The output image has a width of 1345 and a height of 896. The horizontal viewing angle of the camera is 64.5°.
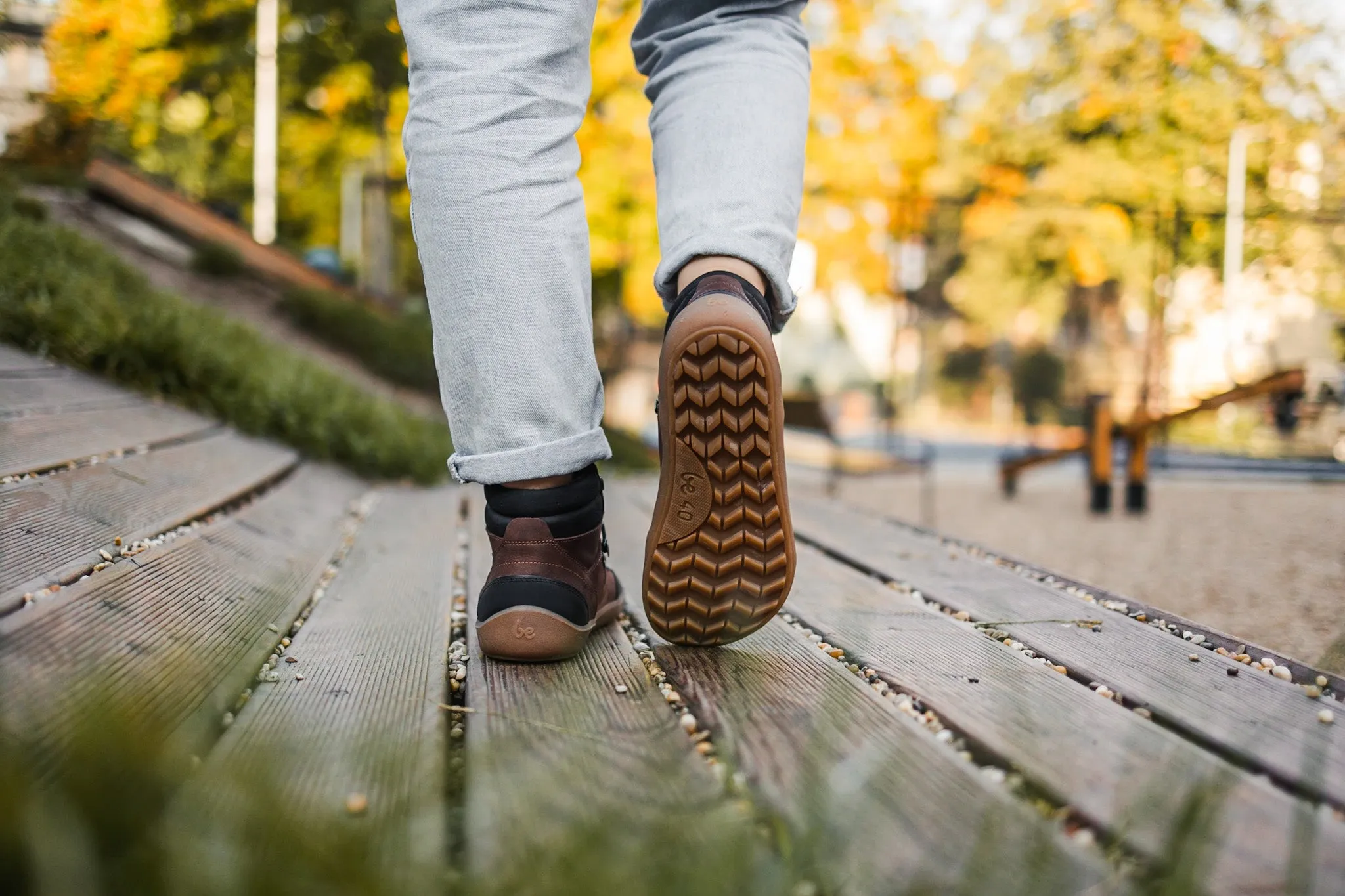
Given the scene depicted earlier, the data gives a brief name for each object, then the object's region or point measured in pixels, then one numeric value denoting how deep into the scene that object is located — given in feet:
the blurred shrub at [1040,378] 45.32
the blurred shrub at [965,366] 57.16
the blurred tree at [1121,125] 36.01
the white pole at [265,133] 29.81
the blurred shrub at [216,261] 20.04
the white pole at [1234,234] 34.04
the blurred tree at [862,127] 36.06
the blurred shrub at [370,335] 19.60
